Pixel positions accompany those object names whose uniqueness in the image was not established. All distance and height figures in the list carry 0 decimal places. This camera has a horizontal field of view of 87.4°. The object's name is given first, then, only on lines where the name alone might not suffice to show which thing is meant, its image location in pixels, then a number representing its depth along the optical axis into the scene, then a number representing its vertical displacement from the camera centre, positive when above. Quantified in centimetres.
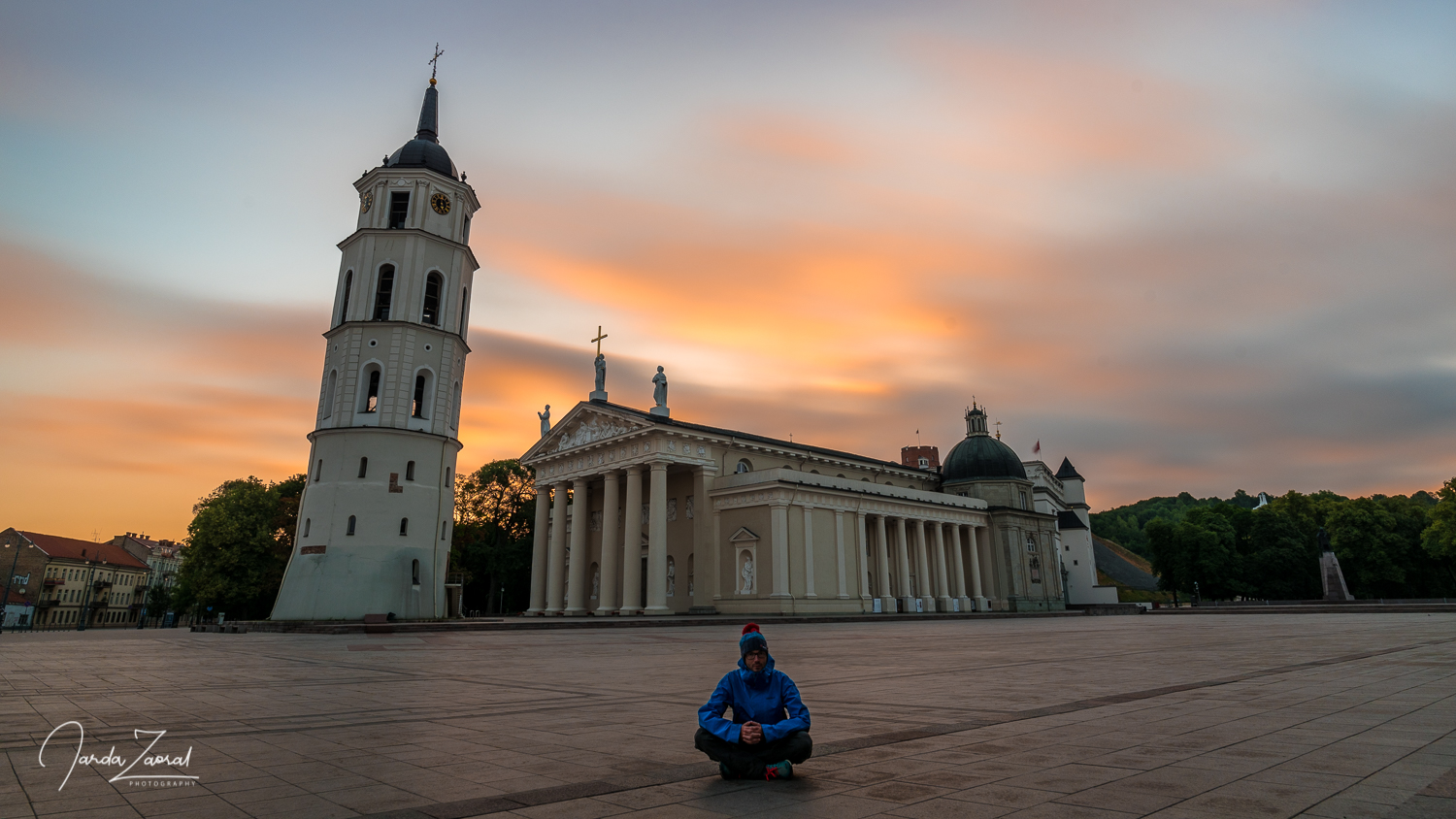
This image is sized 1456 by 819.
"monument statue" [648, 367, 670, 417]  5178 +1382
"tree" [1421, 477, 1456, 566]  6226 +531
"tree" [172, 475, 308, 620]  5428 +353
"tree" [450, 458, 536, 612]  6862 +617
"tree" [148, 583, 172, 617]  8061 +10
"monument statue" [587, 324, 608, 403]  5513 +1606
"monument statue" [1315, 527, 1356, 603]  5584 +128
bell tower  3409 +884
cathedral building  4728 +461
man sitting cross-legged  509 -84
